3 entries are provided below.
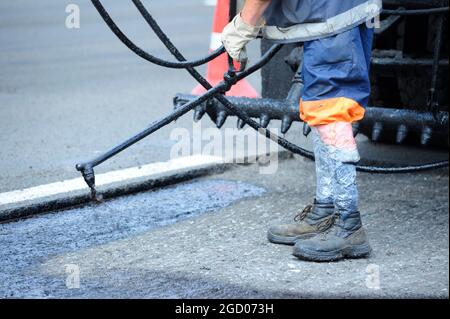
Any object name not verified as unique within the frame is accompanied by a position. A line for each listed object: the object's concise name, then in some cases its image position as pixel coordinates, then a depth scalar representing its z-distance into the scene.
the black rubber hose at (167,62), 8.00
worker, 7.41
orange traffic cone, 12.34
